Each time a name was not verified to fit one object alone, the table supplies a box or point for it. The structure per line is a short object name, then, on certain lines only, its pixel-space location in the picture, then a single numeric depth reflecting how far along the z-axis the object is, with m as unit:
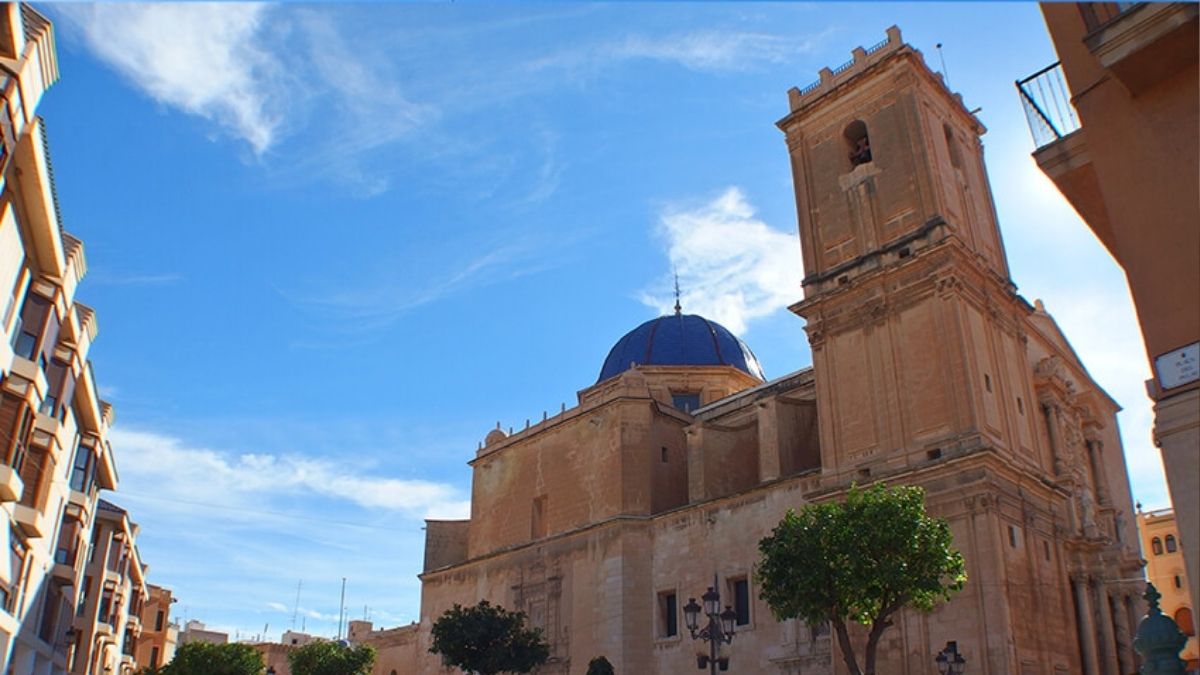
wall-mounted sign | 7.41
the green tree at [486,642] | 29.03
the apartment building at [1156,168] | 7.43
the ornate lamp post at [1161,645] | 6.87
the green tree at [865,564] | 17.30
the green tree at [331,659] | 36.41
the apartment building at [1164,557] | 45.12
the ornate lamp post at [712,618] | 18.06
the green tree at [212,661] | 34.28
